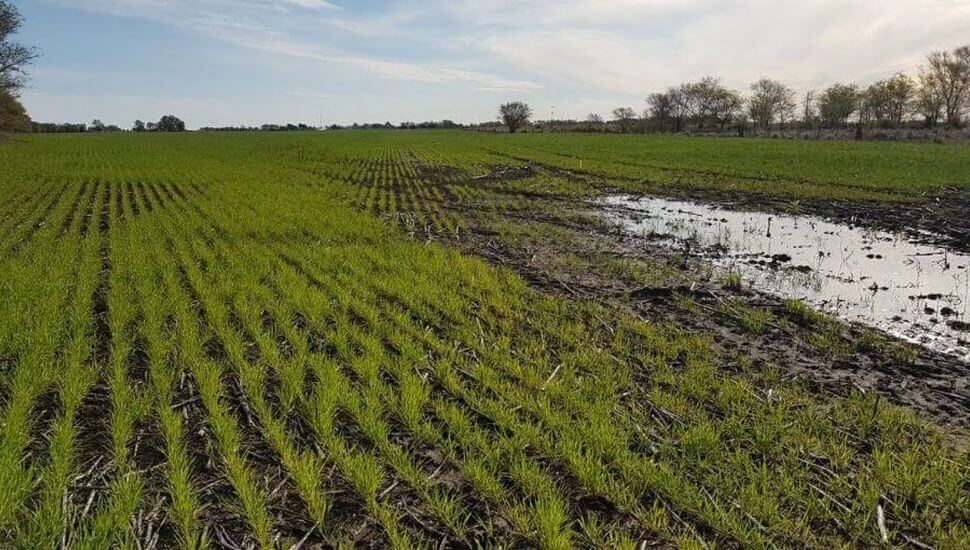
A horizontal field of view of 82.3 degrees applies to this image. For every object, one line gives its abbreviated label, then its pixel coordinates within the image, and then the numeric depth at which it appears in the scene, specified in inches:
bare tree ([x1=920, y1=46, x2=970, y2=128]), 2778.1
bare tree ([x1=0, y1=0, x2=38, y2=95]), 1729.8
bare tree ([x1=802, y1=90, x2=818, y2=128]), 3560.5
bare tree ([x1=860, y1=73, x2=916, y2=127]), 3004.4
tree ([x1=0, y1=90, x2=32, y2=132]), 2146.9
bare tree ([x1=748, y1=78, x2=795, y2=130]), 3577.8
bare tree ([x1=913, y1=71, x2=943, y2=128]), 2829.7
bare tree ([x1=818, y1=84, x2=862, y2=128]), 3174.2
